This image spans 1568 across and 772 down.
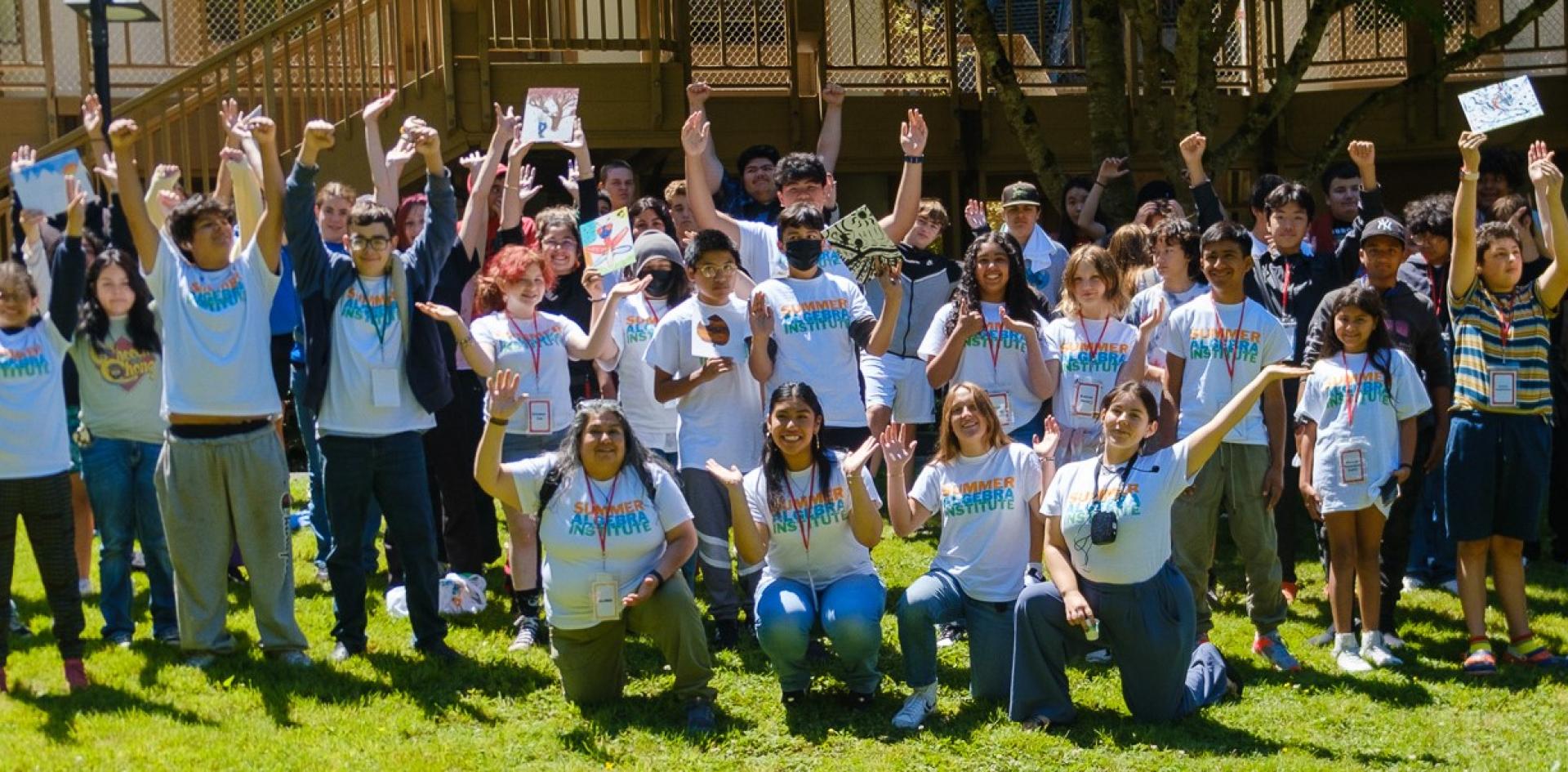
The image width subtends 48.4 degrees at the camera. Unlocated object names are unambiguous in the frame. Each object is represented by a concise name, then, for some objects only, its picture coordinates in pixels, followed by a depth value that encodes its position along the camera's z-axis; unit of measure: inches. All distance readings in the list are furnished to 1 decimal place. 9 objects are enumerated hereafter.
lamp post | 387.2
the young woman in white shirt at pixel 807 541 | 252.1
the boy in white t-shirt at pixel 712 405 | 284.4
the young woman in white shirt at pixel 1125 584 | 244.5
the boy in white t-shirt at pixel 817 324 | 287.3
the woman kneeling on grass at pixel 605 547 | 250.5
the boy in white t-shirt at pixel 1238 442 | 280.5
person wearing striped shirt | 280.4
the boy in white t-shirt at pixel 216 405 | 262.7
